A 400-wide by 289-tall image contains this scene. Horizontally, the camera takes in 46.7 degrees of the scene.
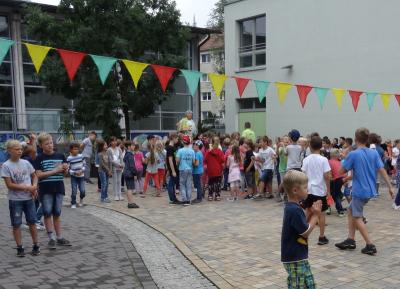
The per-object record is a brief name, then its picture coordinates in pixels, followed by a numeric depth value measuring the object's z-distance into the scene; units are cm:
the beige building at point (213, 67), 4698
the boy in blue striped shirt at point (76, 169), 1096
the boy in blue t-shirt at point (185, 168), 1172
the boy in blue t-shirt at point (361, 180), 667
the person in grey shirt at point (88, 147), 1658
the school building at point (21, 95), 2281
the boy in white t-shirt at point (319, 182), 729
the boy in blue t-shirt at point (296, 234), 408
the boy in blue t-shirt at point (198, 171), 1223
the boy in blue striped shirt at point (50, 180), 705
